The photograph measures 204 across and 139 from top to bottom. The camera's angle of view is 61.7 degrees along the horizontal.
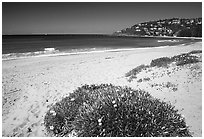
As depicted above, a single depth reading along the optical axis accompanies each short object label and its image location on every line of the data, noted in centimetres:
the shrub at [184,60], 911
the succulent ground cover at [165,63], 902
